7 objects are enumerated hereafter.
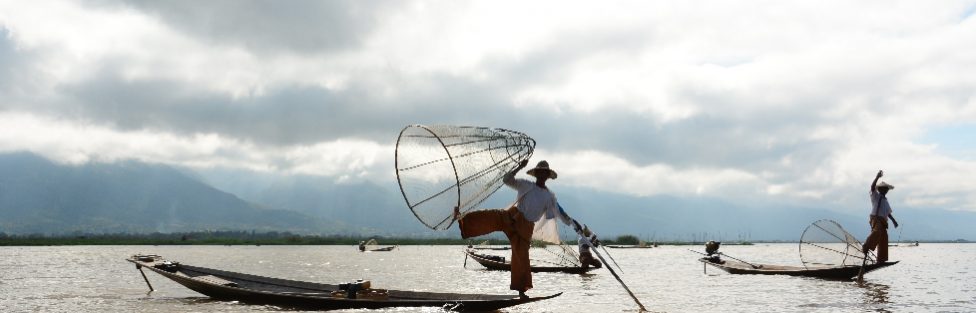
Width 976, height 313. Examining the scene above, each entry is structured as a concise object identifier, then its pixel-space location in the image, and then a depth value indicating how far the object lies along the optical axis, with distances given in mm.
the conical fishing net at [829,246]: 24016
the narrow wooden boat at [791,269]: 24141
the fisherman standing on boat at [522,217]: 13469
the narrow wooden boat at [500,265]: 30891
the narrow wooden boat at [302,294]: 14969
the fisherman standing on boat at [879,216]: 21766
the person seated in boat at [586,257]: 29986
